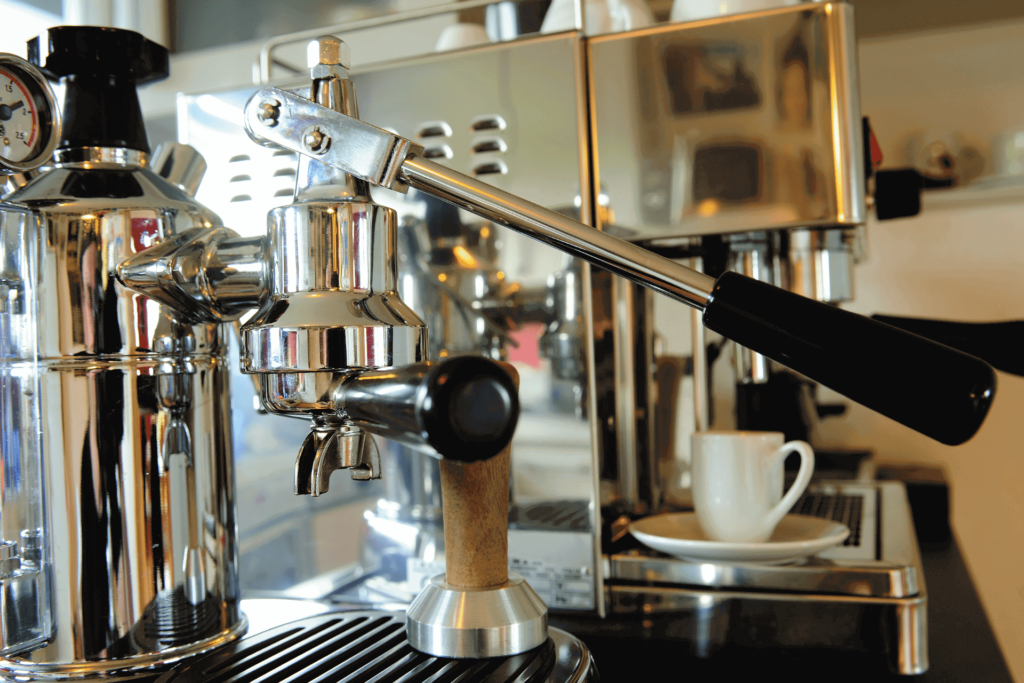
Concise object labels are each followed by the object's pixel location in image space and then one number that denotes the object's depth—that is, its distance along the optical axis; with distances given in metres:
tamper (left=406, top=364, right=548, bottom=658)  0.33
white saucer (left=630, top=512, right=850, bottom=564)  0.44
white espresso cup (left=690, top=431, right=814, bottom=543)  0.48
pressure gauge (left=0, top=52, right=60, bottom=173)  0.34
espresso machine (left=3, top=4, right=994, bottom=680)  0.24
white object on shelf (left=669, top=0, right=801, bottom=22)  0.50
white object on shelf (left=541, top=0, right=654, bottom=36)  0.60
